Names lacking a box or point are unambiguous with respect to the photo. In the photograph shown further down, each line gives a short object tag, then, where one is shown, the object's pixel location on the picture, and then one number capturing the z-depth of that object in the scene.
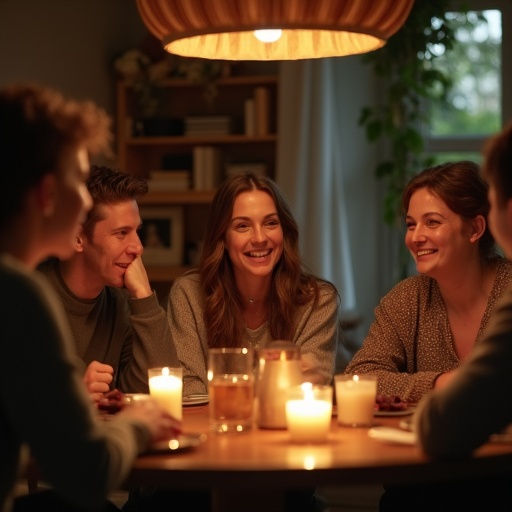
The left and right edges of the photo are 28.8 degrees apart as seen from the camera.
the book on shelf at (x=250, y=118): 5.24
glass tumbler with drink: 1.87
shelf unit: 5.27
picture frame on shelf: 5.40
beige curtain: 4.94
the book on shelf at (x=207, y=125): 5.29
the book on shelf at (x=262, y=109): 5.21
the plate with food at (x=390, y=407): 2.04
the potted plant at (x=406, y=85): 4.85
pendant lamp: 1.86
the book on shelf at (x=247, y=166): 5.29
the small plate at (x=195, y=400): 2.23
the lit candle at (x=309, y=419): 1.75
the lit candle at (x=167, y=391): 1.98
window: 5.20
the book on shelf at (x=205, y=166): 5.29
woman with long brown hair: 2.78
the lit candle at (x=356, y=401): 1.92
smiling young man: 2.75
